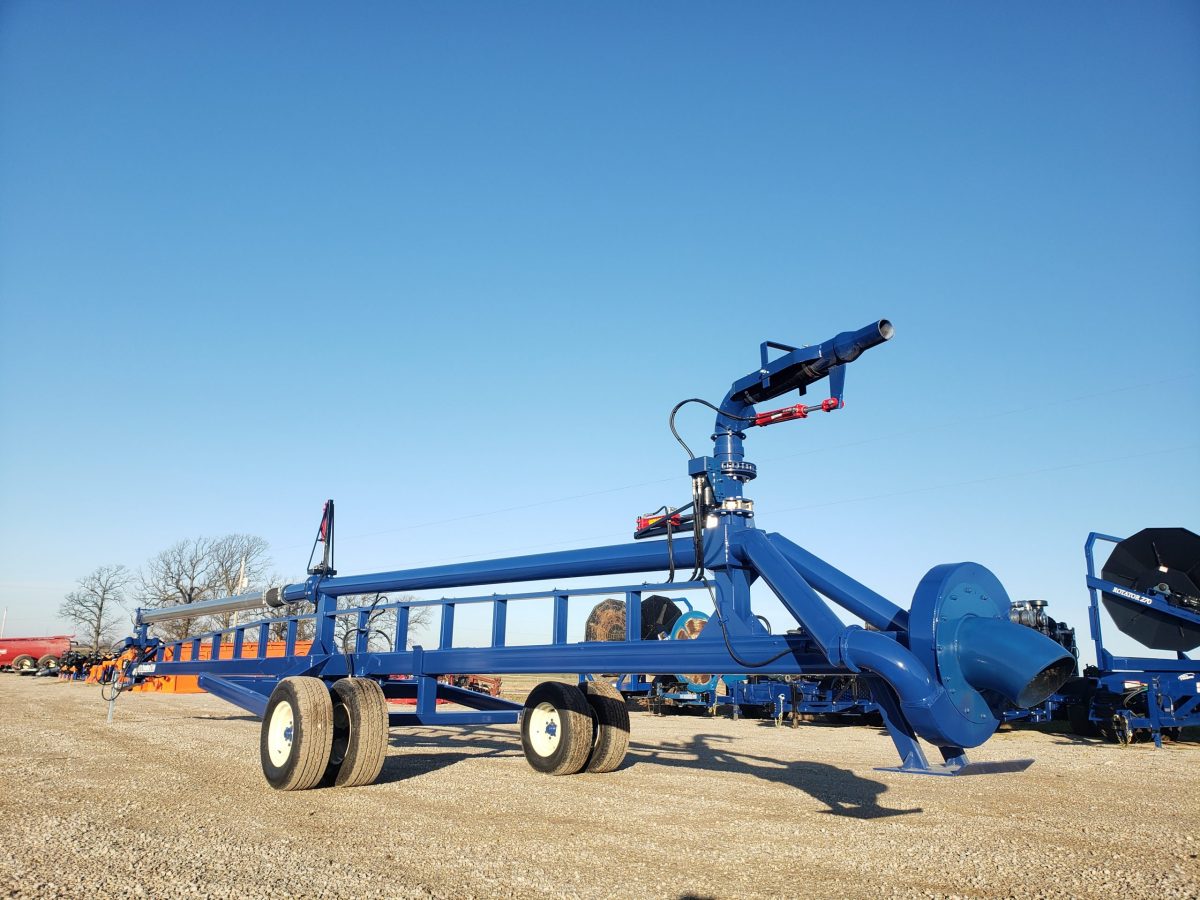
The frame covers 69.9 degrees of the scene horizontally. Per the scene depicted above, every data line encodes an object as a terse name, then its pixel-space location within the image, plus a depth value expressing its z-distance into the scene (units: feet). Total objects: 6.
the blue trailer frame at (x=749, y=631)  16.79
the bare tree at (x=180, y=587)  203.41
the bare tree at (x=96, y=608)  245.86
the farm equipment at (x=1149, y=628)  49.70
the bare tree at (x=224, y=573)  207.21
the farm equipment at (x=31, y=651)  148.88
